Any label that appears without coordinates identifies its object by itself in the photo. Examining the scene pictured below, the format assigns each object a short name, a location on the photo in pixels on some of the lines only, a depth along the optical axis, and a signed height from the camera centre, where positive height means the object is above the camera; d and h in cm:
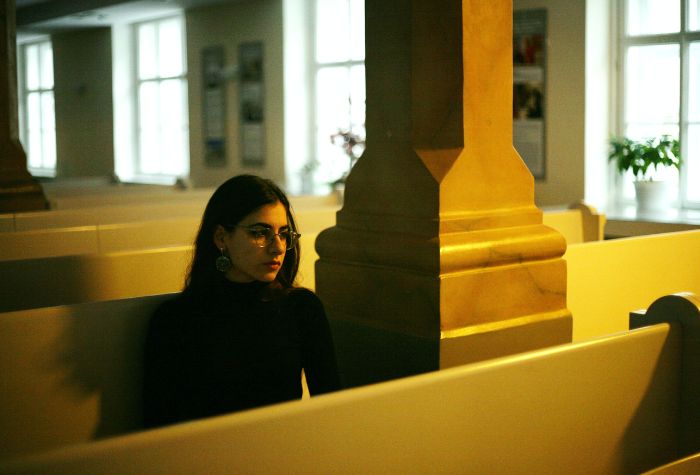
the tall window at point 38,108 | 1380 +91
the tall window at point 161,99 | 1093 +81
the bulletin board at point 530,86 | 651 +54
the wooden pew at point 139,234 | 328 -30
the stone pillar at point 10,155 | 454 +5
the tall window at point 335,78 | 863 +83
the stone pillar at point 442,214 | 198 -13
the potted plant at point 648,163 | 595 -4
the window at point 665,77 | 609 +56
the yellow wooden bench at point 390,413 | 106 -38
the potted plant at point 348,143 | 771 +15
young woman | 176 -34
